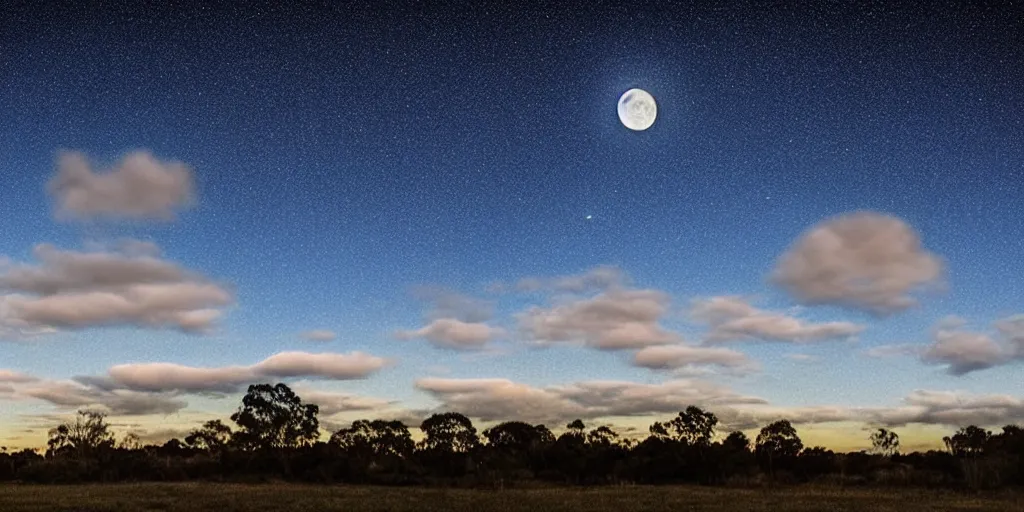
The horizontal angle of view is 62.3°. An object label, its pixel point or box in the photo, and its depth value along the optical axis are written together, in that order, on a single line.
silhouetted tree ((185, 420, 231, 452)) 106.40
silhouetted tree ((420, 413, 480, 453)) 103.75
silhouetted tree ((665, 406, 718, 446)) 95.98
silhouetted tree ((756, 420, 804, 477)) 89.62
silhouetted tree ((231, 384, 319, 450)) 98.56
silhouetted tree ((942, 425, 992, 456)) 104.88
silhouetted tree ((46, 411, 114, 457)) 104.81
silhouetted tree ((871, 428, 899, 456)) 119.31
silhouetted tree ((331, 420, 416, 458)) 103.77
